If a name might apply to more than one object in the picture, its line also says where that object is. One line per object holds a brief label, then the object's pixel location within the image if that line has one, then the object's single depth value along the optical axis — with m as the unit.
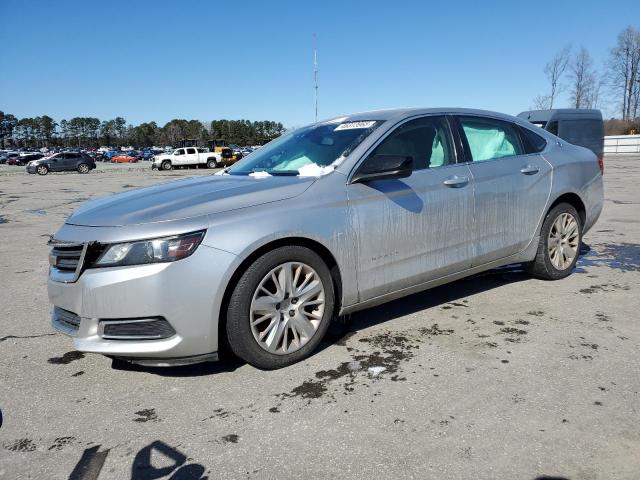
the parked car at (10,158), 59.28
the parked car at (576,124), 14.36
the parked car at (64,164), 36.38
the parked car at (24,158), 58.33
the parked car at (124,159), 72.77
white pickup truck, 42.12
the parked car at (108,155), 78.25
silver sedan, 2.80
